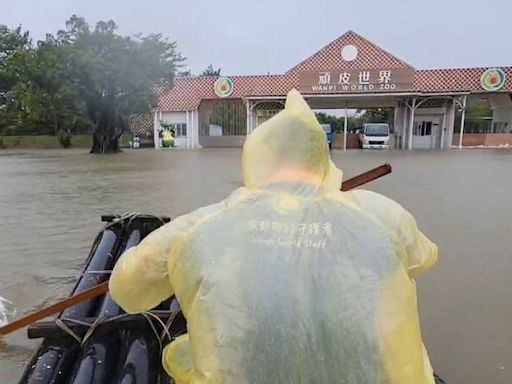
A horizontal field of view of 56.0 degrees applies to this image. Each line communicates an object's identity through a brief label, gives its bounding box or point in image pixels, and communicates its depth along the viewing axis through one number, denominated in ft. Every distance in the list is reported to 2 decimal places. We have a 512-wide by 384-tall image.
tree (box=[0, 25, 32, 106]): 108.88
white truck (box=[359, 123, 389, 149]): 73.31
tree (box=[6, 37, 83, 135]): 69.41
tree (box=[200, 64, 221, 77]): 164.29
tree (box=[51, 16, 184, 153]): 68.80
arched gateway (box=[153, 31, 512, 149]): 71.15
